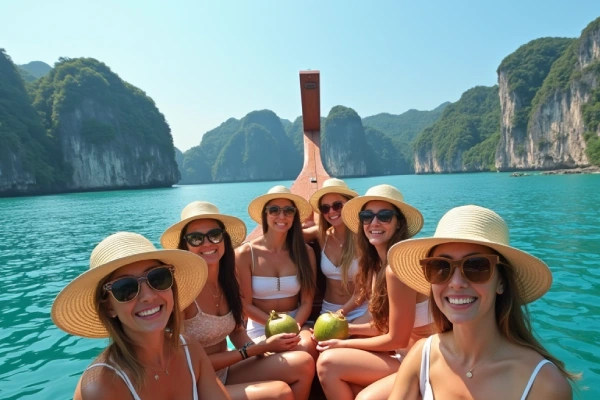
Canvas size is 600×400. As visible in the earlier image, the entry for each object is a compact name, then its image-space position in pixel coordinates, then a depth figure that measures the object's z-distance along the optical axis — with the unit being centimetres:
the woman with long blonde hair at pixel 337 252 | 287
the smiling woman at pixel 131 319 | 150
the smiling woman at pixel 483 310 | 131
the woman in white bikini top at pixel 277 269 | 292
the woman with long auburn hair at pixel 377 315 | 213
